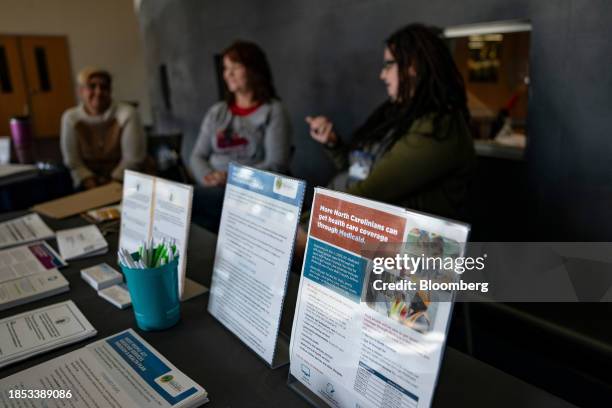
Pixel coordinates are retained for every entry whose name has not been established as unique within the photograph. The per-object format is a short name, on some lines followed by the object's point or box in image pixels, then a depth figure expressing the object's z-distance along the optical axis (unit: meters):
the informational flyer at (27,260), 1.23
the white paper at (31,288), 1.09
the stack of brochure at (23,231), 1.48
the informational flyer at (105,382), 0.73
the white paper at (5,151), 2.75
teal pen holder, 0.89
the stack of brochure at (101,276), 1.15
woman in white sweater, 2.97
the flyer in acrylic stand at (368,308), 0.59
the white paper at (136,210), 1.13
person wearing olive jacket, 1.66
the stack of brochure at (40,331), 0.88
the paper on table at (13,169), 2.41
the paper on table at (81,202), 1.79
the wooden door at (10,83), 8.98
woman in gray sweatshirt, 2.57
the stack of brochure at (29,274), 1.11
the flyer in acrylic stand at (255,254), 0.81
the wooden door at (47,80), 9.27
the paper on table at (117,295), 1.06
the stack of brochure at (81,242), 1.36
